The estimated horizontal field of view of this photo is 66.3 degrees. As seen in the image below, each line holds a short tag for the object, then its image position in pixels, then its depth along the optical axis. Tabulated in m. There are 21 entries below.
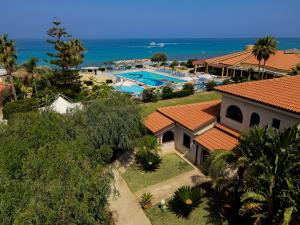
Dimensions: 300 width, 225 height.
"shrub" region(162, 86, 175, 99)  34.66
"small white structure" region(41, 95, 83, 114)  23.55
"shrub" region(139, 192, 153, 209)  13.35
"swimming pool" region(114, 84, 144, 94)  43.58
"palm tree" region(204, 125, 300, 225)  8.98
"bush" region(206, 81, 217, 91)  39.12
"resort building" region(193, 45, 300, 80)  45.72
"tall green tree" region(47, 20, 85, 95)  34.62
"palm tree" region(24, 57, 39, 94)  32.76
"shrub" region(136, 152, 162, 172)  16.98
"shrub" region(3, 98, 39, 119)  26.48
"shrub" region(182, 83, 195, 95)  36.94
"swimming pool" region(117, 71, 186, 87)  50.54
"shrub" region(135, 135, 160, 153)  17.69
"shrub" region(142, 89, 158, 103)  33.44
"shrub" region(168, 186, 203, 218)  12.62
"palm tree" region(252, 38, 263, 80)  37.30
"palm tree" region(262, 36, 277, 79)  36.69
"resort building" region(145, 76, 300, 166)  14.66
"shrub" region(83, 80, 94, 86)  45.94
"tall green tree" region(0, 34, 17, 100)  27.08
